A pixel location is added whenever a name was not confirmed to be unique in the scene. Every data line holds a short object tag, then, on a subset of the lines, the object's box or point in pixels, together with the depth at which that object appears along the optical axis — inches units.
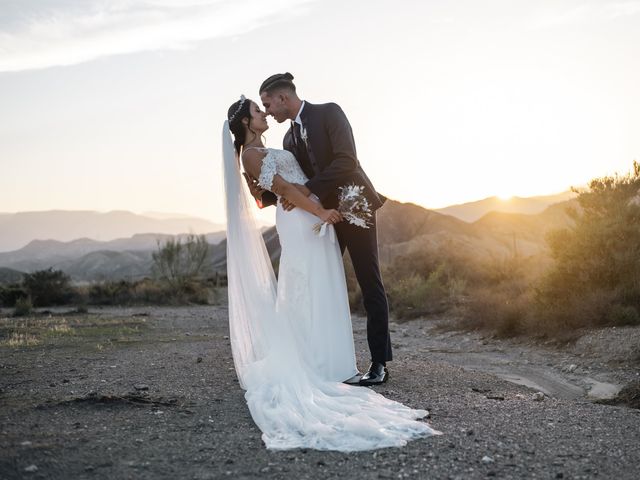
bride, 198.7
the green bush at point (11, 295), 788.6
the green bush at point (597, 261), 348.5
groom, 209.0
